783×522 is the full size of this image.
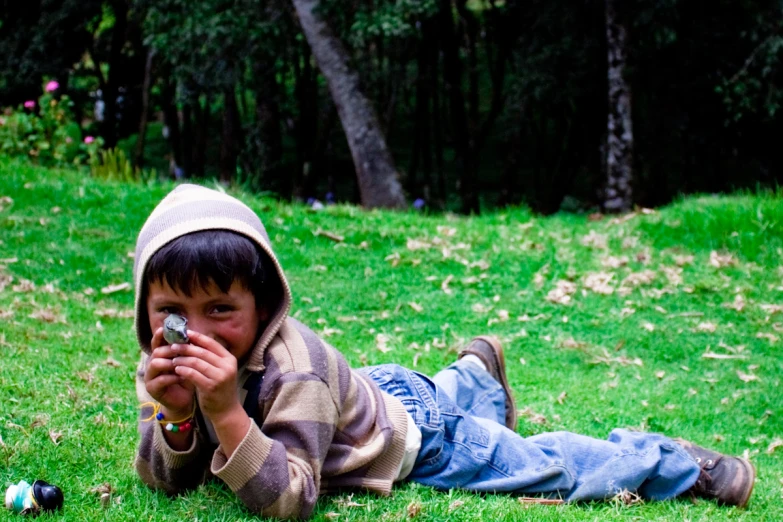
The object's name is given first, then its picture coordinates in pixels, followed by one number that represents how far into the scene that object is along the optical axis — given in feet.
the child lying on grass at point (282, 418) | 8.30
